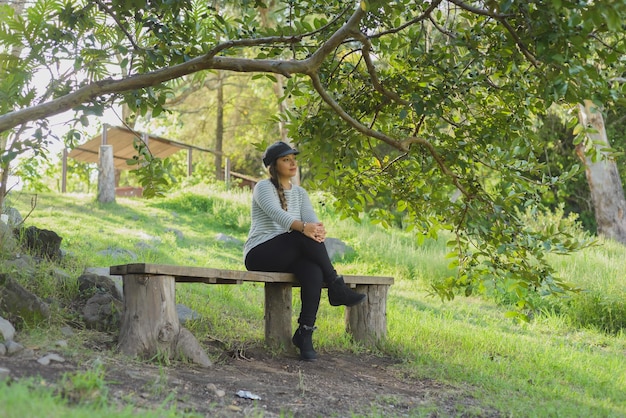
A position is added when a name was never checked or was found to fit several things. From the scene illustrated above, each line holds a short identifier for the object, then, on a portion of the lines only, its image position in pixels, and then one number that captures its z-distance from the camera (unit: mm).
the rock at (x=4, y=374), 3488
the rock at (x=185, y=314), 6439
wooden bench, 4914
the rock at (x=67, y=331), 5035
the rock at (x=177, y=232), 13859
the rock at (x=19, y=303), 5039
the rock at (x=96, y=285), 6106
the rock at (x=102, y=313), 5500
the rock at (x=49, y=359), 4086
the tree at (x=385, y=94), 4922
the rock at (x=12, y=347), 4195
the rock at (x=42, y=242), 7281
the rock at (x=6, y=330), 4332
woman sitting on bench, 5707
